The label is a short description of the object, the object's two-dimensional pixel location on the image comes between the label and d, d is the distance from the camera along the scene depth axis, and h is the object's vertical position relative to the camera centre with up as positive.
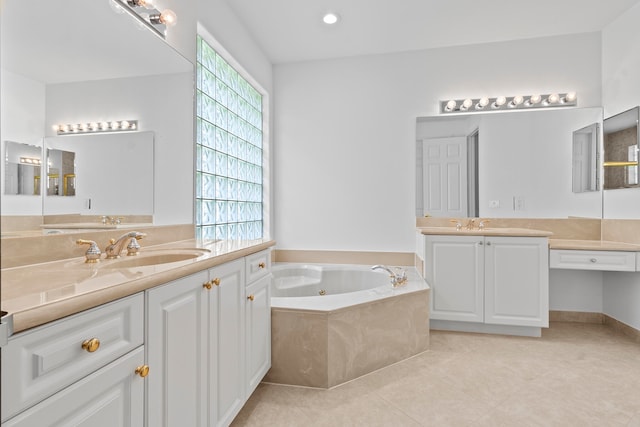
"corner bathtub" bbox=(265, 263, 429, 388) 1.98 -0.74
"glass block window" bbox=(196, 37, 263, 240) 2.48 +0.51
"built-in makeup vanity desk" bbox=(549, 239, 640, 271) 2.55 -0.32
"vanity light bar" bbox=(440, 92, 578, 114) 3.16 +1.05
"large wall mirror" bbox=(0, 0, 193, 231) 1.07 +0.47
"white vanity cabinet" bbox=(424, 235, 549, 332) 2.70 -0.52
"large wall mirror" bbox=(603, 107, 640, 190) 2.71 +0.53
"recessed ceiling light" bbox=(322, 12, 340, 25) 2.81 +1.61
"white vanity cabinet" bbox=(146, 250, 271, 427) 0.99 -0.48
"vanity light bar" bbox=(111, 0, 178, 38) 1.56 +0.96
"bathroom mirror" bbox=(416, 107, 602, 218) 3.14 +0.46
